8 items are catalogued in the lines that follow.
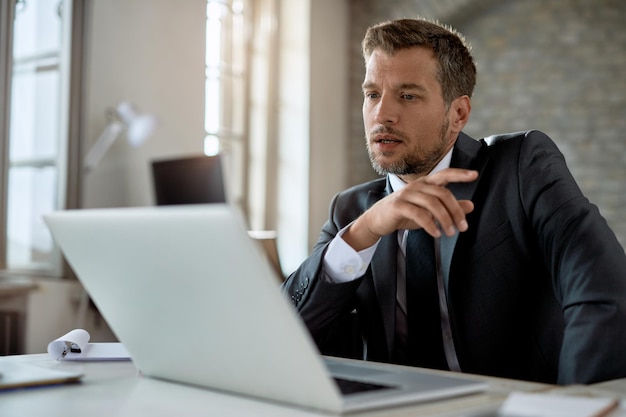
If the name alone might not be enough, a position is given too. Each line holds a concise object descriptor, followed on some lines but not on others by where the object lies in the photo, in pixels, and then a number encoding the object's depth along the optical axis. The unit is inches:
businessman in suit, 52.4
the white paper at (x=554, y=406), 29.9
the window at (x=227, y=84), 217.2
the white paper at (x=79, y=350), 50.8
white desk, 32.8
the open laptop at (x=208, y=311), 29.8
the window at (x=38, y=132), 161.3
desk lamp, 163.8
